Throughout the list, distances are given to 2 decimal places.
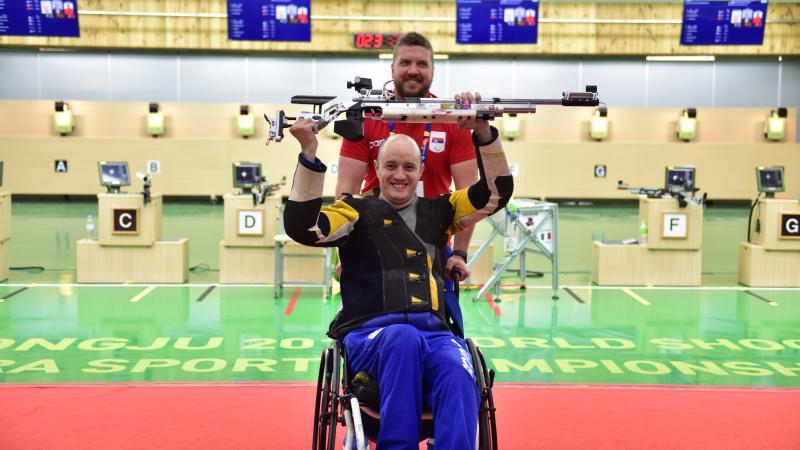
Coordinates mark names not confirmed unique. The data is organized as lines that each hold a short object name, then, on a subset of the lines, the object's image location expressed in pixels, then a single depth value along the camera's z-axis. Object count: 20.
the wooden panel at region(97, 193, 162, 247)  7.99
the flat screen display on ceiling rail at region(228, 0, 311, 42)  14.53
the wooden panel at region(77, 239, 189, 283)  8.06
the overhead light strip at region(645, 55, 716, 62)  17.03
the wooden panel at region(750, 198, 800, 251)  8.20
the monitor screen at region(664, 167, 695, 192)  8.24
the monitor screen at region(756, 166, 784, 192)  8.25
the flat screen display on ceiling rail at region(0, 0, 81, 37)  14.01
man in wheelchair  2.65
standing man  3.64
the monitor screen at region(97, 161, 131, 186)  8.13
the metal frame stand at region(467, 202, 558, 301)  7.24
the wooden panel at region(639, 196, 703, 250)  8.14
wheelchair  2.69
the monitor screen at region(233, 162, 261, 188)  8.04
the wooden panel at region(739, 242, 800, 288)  8.22
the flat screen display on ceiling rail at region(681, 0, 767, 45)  14.56
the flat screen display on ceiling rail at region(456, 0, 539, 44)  14.70
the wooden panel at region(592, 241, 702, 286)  8.23
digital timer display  16.69
